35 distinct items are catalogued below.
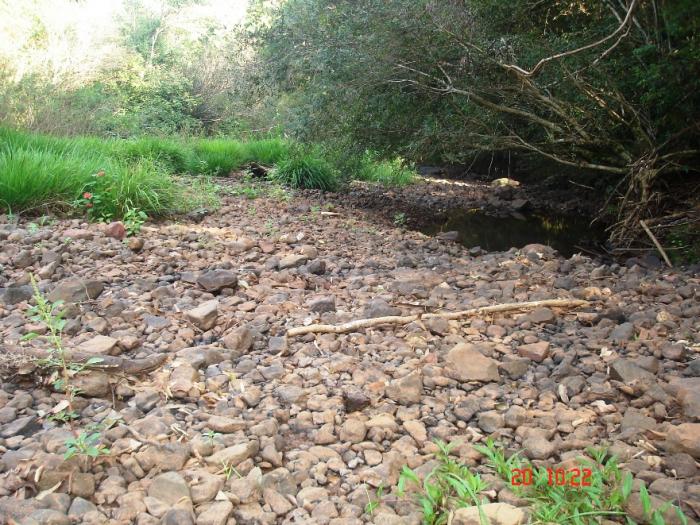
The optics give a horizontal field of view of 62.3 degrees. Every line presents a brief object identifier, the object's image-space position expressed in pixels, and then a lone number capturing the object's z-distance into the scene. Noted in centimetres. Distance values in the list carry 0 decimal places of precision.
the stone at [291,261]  377
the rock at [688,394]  194
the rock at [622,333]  265
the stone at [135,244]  379
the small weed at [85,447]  154
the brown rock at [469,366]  230
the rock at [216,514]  145
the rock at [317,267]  377
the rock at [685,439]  174
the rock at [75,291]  281
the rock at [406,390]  212
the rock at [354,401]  204
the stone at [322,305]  299
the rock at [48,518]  137
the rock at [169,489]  152
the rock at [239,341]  249
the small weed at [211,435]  177
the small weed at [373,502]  155
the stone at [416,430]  190
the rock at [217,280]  320
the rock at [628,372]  220
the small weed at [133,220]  416
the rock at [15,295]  276
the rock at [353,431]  189
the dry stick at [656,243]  452
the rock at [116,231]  402
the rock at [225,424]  185
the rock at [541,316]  290
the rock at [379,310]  288
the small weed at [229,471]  165
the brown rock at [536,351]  248
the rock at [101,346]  219
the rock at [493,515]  145
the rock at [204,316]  268
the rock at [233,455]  168
